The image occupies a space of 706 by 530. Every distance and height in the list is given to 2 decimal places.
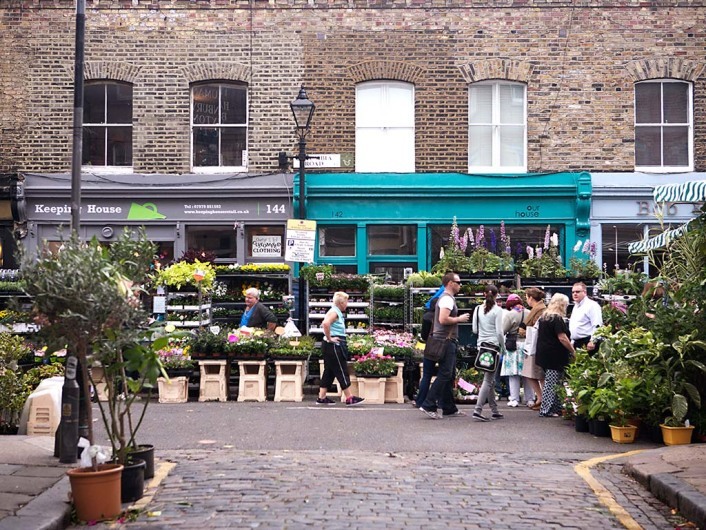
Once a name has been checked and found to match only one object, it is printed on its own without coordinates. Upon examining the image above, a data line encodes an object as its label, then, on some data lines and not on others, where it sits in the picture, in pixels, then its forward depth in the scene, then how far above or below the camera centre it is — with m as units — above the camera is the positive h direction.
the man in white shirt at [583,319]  13.90 -0.34
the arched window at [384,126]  20.48 +3.72
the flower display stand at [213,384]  15.08 -1.47
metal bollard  8.89 -1.20
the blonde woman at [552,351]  13.36 -0.79
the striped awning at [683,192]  11.20 +1.34
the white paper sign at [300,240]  18.47 +1.08
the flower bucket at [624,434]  11.14 -1.65
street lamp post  18.56 +2.96
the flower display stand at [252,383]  15.14 -1.46
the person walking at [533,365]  14.44 -1.08
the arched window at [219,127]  20.55 +3.69
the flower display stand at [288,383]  15.09 -1.45
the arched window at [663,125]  20.52 +3.81
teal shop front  20.05 +1.95
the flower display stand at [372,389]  14.88 -1.51
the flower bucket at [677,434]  10.80 -1.60
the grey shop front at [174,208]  20.12 +1.85
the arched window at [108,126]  20.61 +3.70
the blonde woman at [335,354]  14.50 -0.94
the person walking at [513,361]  14.79 -1.04
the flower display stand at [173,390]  14.86 -1.55
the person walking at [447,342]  13.00 -0.66
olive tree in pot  7.06 -0.08
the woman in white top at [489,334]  13.03 -0.55
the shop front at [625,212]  20.09 +1.86
